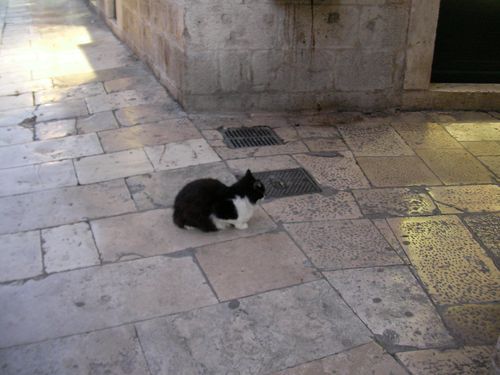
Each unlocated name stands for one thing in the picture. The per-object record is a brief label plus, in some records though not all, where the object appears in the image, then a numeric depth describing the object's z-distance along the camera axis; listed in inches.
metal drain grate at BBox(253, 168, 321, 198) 186.1
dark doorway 265.1
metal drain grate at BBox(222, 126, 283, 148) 222.4
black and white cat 156.0
